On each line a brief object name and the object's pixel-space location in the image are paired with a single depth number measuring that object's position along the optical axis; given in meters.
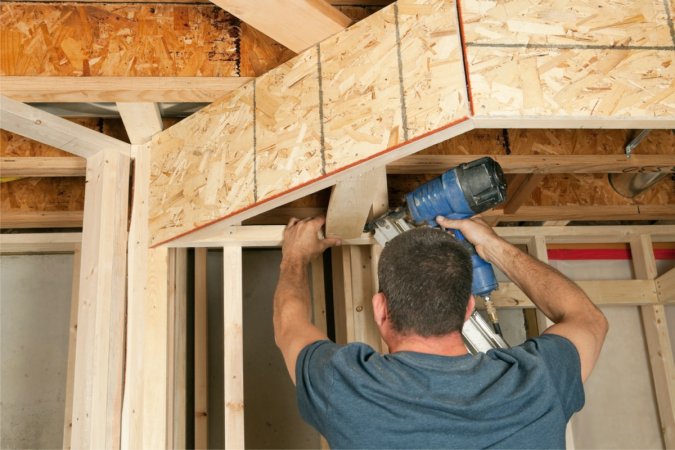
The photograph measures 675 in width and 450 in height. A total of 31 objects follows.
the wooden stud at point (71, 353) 2.86
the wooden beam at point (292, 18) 1.28
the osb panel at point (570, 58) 1.14
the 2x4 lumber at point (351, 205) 1.46
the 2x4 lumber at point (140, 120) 1.63
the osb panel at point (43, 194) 2.56
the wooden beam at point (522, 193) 2.49
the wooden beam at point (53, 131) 1.47
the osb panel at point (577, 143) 2.20
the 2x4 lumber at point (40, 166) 2.01
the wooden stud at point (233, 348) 1.77
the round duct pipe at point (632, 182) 2.58
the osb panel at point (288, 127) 1.35
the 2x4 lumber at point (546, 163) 2.15
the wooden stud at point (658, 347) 3.00
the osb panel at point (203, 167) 1.51
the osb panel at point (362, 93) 1.24
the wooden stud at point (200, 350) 2.77
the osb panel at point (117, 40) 1.49
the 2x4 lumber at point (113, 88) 1.47
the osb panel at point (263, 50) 1.55
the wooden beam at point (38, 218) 2.57
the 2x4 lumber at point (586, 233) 3.07
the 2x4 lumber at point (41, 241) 2.93
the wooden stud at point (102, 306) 1.55
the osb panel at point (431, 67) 1.14
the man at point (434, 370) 0.98
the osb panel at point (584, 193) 2.76
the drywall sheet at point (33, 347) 3.32
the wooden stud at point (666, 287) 2.99
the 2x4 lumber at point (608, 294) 2.96
